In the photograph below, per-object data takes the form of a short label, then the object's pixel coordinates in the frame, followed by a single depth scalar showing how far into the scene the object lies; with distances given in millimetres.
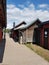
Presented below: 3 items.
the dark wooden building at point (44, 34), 6791
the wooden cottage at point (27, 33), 9661
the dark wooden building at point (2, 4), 2501
